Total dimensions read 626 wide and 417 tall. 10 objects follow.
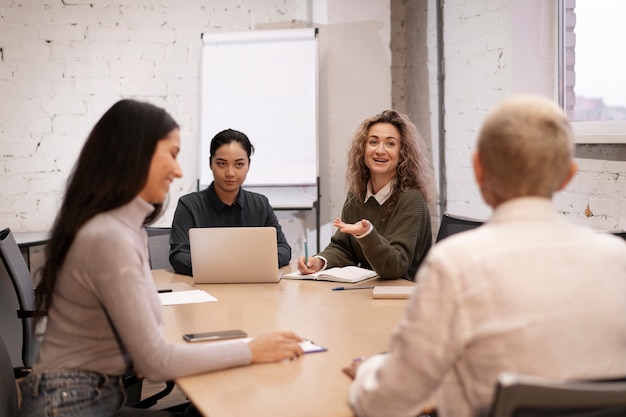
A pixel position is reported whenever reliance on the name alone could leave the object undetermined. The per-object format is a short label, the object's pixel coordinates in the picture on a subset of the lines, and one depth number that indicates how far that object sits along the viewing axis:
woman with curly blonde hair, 3.04
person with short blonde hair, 1.18
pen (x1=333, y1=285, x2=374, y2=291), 2.71
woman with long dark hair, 1.62
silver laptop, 2.81
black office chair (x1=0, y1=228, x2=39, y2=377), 2.76
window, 3.20
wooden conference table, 1.52
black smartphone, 2.01
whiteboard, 4.35
